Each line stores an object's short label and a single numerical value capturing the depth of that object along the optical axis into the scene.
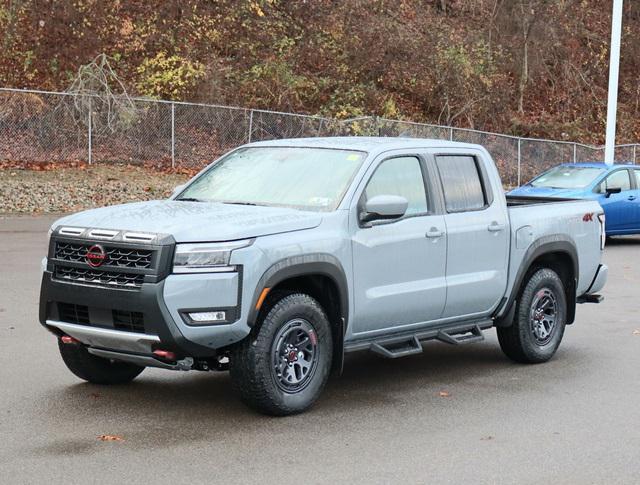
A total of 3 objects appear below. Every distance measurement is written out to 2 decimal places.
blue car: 20.45
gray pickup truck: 7.16
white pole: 28.30
